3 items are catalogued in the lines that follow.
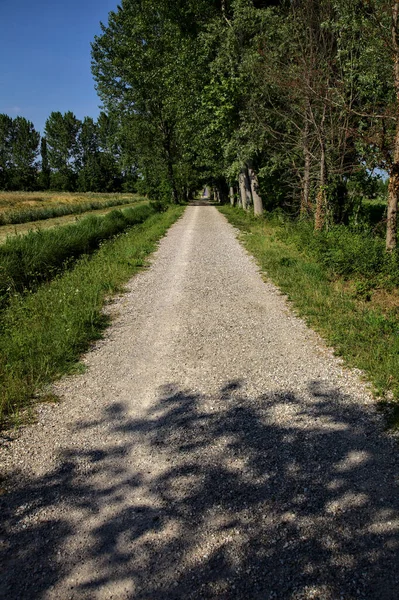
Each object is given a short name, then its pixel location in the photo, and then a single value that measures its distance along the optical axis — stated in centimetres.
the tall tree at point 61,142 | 9700
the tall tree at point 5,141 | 9294
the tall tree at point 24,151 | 9181
